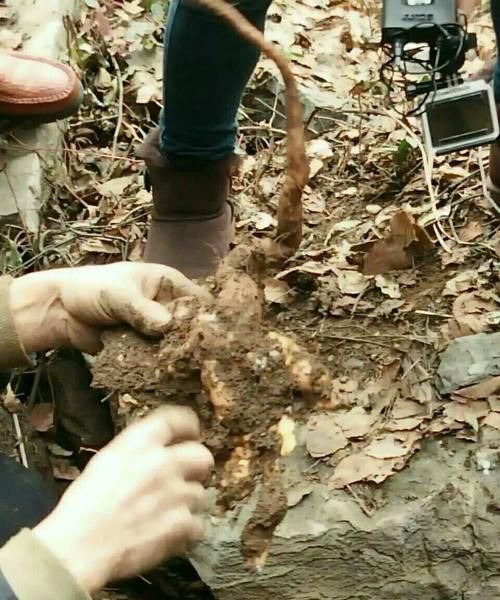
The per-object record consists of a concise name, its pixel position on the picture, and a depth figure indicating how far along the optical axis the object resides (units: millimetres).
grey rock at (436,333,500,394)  1482
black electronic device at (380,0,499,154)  1710
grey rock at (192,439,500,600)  1398
